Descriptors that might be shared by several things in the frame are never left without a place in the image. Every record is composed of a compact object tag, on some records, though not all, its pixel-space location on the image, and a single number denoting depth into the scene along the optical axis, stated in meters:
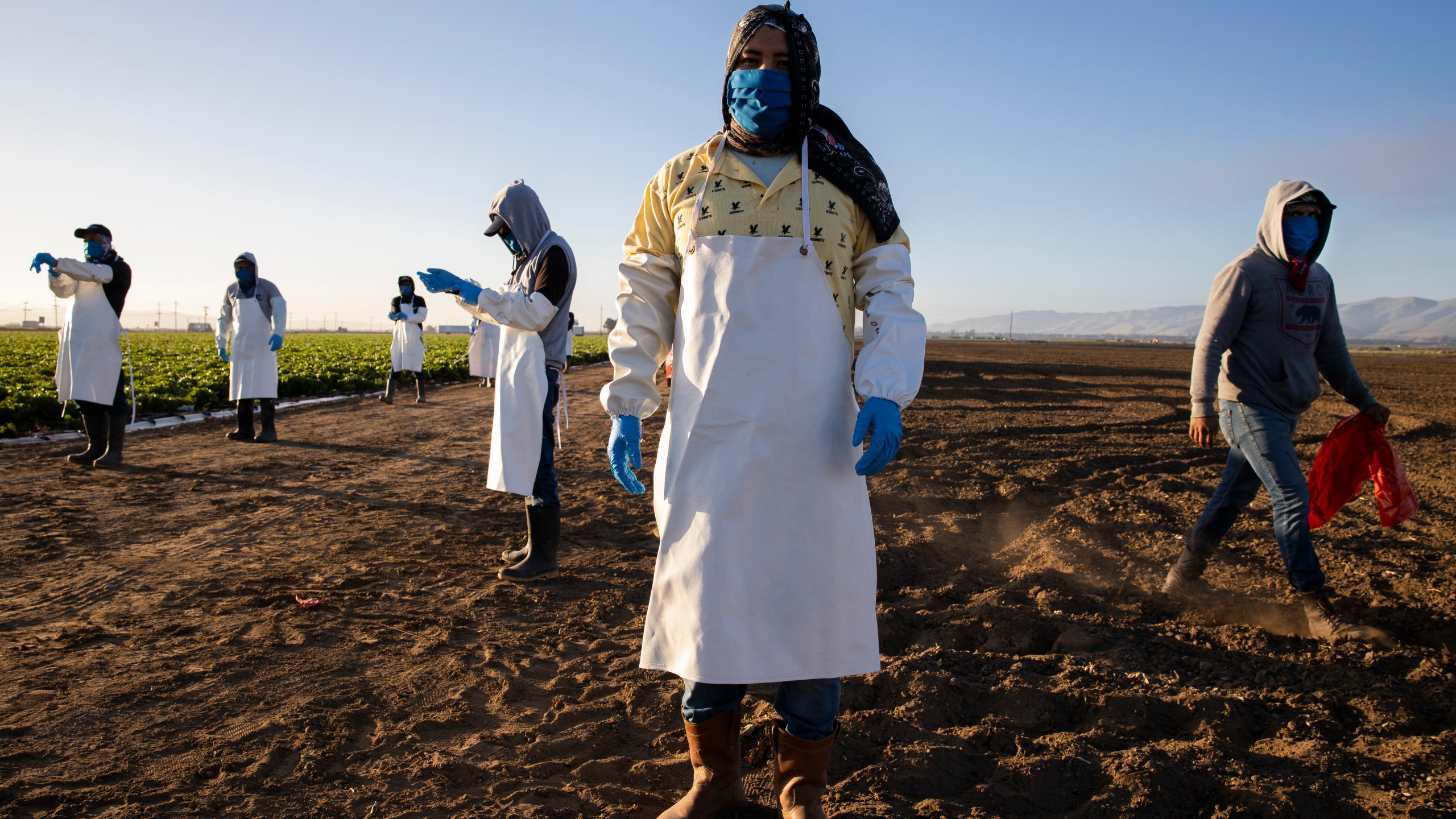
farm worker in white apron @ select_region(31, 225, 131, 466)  6.73
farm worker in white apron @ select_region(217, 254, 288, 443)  8.37
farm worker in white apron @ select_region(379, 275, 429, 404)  12.91
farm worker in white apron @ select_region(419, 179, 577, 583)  3.97
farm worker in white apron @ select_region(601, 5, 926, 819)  1.87
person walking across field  3.41
